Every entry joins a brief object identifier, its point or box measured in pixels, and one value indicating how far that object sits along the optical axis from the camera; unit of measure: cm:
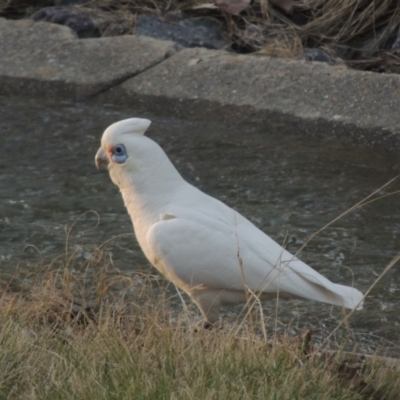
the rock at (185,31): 1400
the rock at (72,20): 1435
